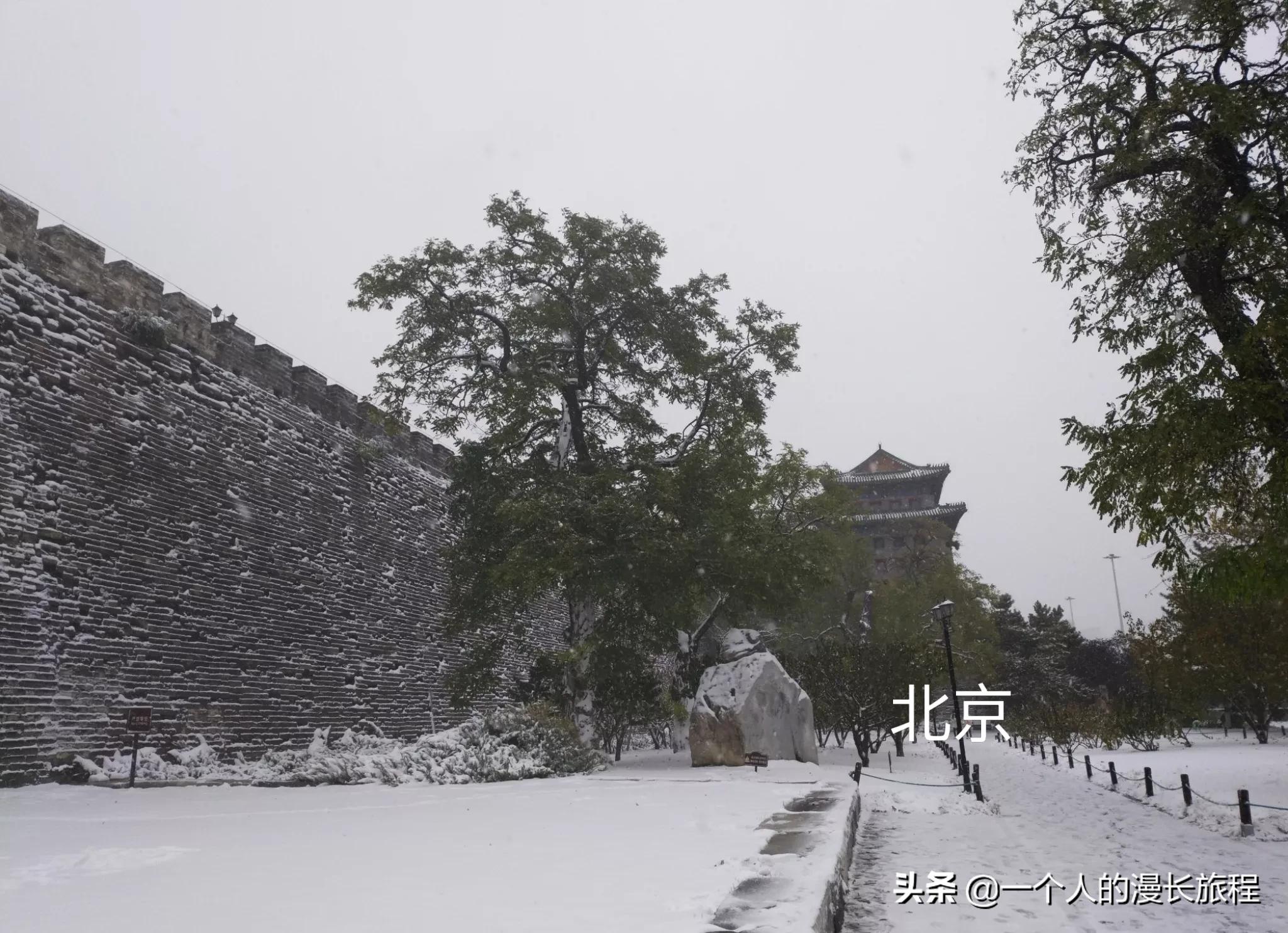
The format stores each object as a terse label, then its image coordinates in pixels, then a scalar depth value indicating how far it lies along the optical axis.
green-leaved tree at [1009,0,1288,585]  7.02
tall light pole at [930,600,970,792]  12.06
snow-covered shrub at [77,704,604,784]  9.87
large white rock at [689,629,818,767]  13.35
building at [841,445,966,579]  47.98
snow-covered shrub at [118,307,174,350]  11.56
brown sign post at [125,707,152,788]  9.34
